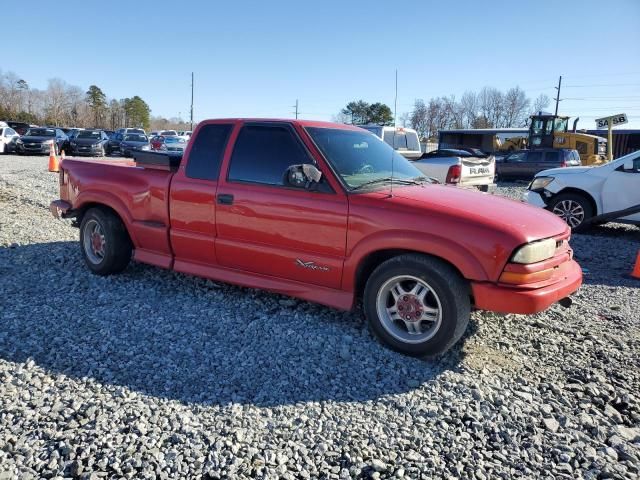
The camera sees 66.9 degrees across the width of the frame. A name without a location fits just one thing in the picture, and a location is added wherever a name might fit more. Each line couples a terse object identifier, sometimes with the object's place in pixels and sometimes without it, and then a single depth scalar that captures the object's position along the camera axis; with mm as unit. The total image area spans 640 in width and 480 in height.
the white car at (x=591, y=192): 8359
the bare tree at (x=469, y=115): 83844
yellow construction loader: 25781
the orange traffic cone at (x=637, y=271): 6230
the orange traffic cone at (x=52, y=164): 16014
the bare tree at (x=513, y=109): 92188
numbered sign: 17438
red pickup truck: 3465
